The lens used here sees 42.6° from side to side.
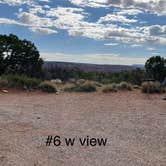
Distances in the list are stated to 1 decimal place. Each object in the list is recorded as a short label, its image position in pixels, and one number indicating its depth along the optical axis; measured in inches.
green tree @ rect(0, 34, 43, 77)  731.5
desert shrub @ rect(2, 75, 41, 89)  537.9
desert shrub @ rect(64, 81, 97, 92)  536.3
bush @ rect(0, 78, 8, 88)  526.9
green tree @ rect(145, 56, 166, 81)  775.6
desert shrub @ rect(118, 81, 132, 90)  556.8
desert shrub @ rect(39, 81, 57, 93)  512.7
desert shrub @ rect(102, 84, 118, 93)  518.6
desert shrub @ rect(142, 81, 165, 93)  510.0
